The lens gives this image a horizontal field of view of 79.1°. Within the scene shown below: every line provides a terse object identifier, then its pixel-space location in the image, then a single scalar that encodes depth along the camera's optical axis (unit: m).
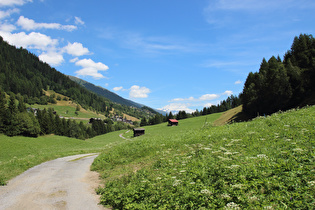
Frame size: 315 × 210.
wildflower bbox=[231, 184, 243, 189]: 6.91
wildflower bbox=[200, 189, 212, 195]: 7.01
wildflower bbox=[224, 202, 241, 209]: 6.09
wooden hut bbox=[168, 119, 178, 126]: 104.96
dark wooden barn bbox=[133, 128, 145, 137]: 94.13
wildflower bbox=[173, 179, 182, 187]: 8.25
